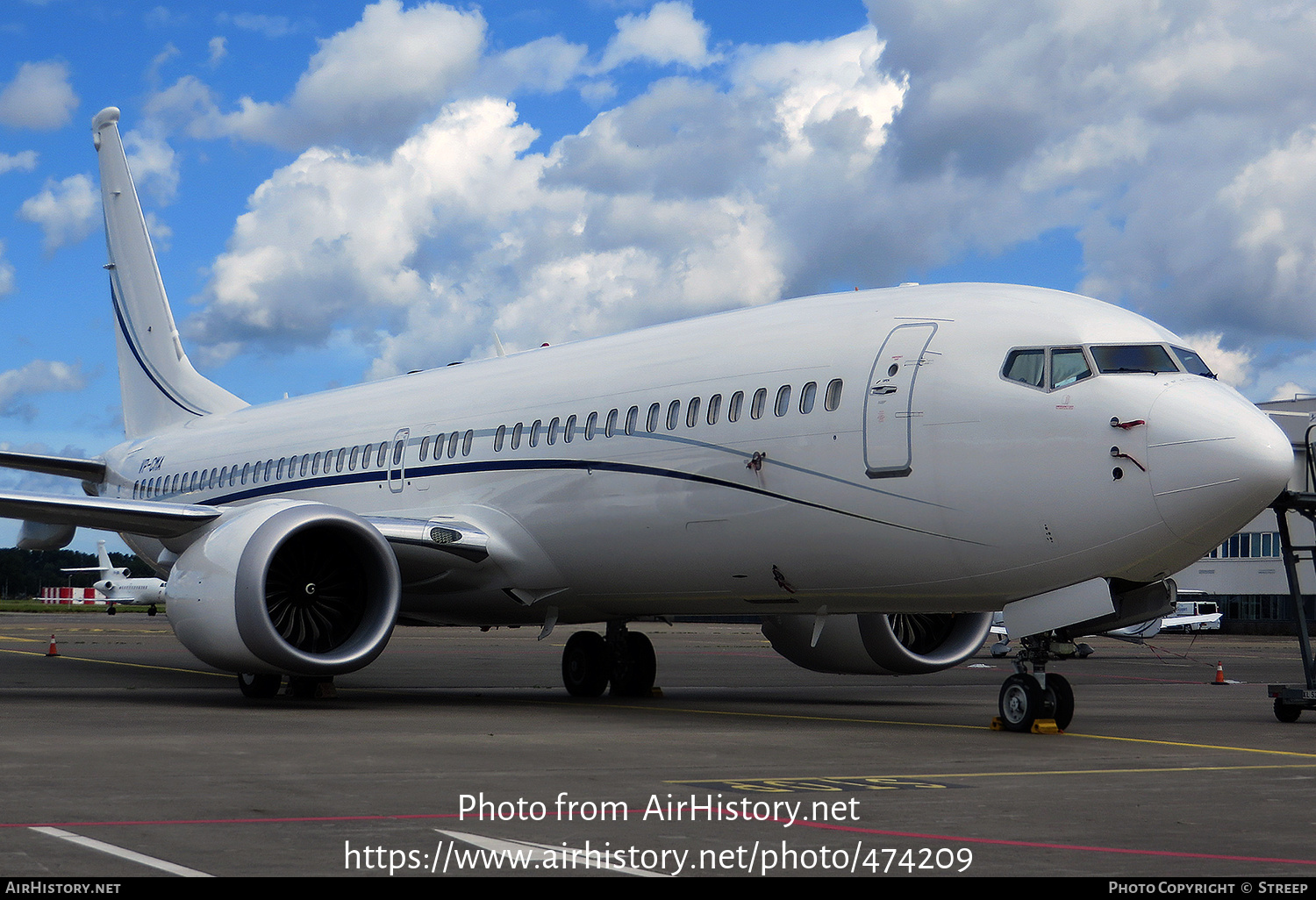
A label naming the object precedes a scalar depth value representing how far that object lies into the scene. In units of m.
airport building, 69.00
